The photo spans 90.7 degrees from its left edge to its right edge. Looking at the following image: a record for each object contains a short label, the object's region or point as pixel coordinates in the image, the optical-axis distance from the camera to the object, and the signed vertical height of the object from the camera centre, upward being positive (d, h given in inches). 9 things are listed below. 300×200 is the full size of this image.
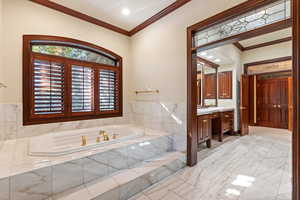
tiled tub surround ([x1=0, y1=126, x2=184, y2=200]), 53.1 -29.2
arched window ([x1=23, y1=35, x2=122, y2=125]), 97.2 +15.1
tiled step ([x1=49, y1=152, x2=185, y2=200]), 59.9 -37.8
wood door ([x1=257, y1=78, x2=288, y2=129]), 213.5 -3.4
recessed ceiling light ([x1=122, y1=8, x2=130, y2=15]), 111.4 +68.3
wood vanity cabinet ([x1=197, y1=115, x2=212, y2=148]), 120.4 -24.6
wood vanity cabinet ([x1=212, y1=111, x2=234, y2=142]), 153.8 -25.4
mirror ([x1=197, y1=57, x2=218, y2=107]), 170.2 +20.8
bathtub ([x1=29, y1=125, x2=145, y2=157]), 70.4 -24.5
